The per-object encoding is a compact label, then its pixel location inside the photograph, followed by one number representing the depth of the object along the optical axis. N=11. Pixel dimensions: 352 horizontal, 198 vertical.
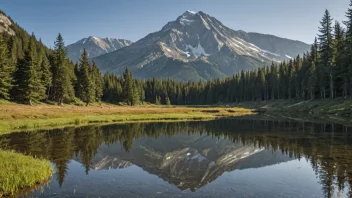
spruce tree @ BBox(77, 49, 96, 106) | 93.06
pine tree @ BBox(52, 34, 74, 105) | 83.25
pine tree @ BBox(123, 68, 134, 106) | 121.59
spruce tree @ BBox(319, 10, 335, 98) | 77.86
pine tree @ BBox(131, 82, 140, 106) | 122.50
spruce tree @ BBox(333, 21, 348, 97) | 72.60
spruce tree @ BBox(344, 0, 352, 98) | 67.19
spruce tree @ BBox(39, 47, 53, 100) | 81.88
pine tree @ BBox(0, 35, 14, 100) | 68.12
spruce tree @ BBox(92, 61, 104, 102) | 105.78
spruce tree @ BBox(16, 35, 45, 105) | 73.12
